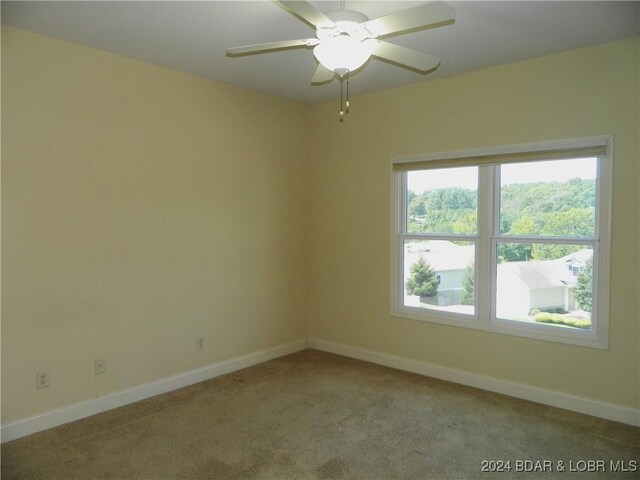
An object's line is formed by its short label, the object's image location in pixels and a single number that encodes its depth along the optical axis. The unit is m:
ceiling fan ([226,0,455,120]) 1.93
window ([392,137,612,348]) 3.28
